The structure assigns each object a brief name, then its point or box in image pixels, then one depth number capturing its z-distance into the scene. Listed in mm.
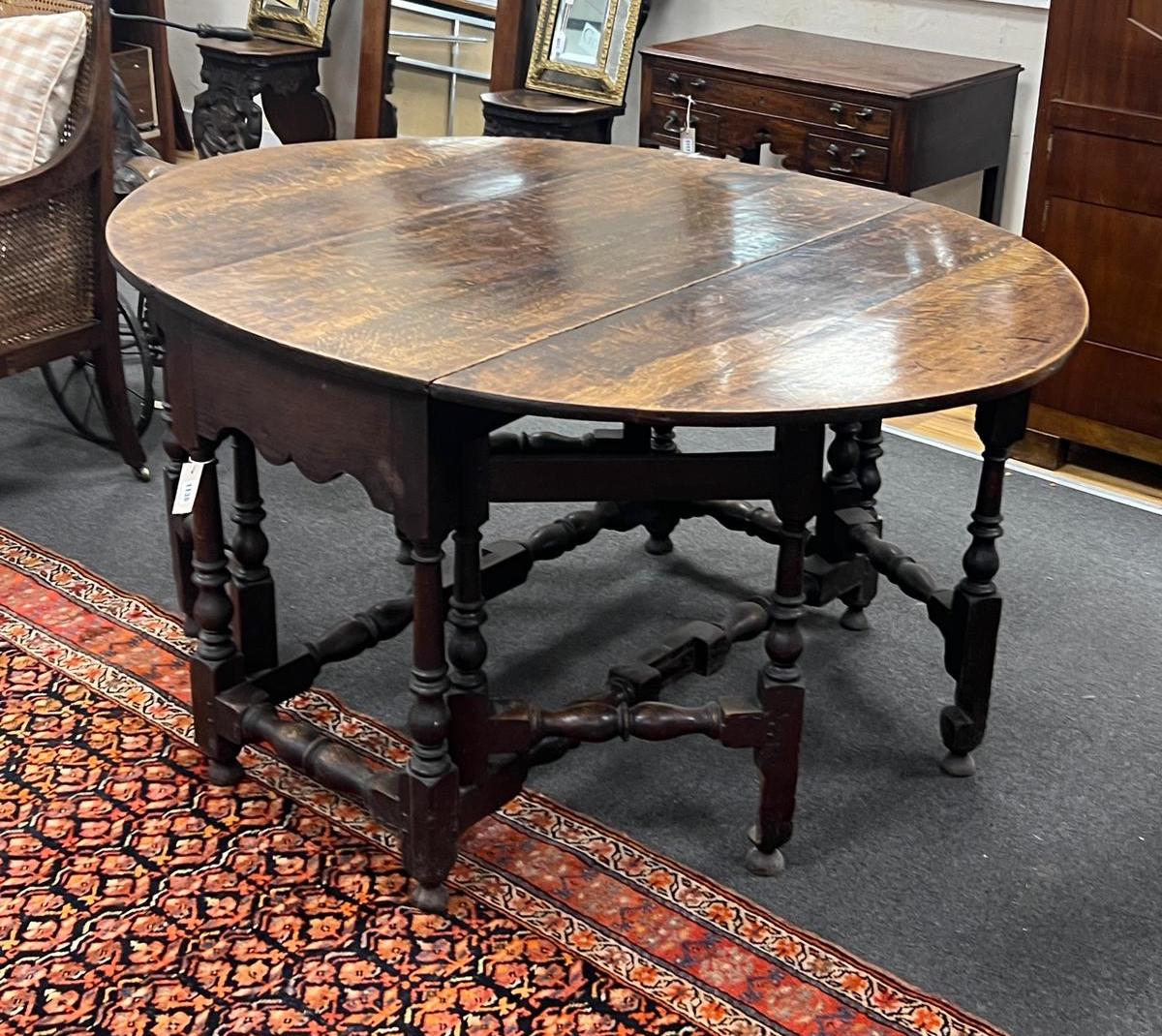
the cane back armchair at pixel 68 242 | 3062
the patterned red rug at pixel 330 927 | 1860
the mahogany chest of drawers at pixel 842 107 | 3547
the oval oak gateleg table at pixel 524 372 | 1785
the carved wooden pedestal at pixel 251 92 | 5078
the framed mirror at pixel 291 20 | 5219
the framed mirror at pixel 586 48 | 4297
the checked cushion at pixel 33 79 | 3117
